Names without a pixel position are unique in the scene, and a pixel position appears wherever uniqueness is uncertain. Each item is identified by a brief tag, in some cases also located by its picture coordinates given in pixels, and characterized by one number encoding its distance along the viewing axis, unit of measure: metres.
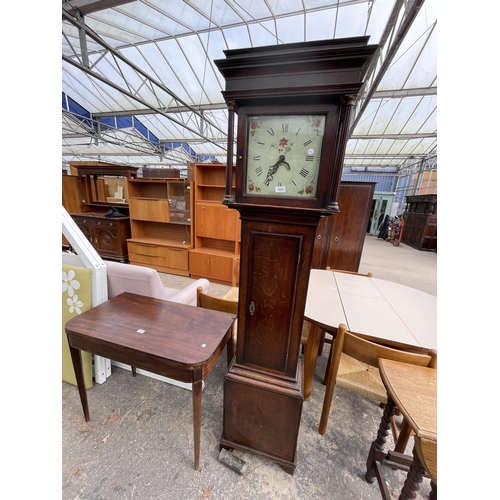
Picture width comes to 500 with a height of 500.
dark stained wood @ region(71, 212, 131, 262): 4.15
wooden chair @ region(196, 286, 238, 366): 1.55
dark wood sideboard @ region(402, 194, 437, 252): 7.04
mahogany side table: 1.04
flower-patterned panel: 1.49
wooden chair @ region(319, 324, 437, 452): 1.04
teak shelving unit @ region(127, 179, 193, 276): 3.71
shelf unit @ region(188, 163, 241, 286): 3.40
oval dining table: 1.29
